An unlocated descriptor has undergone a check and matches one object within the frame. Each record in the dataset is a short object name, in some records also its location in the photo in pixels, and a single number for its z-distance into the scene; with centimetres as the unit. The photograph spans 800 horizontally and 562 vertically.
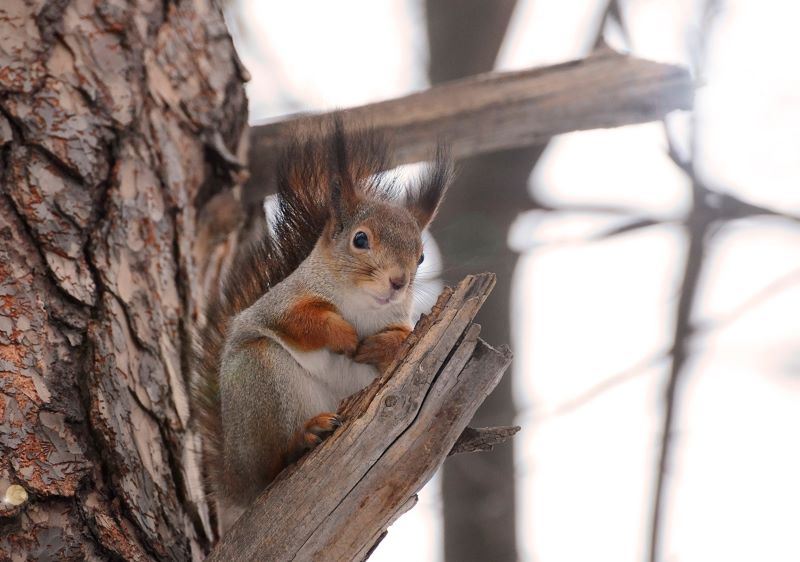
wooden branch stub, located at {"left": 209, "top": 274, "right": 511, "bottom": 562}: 484
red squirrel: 491
